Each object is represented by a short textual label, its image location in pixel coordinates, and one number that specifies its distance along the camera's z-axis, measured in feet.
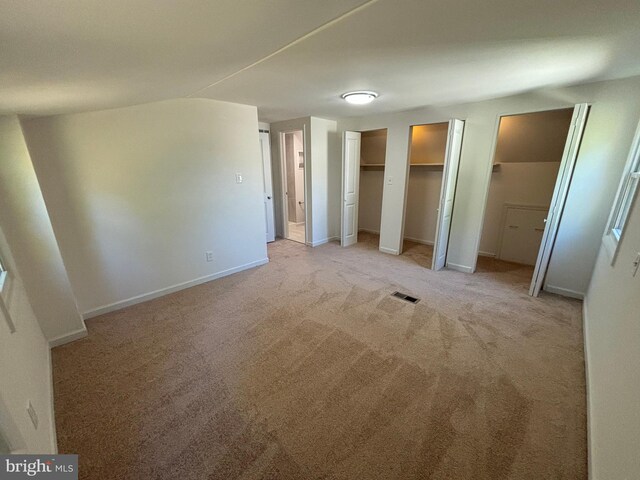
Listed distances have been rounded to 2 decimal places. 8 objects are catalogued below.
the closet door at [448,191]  10.67
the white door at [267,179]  15.28
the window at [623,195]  7.04
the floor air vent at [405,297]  9.64
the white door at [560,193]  8.04
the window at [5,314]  4.24
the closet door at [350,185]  14.42
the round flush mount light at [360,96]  8.66
